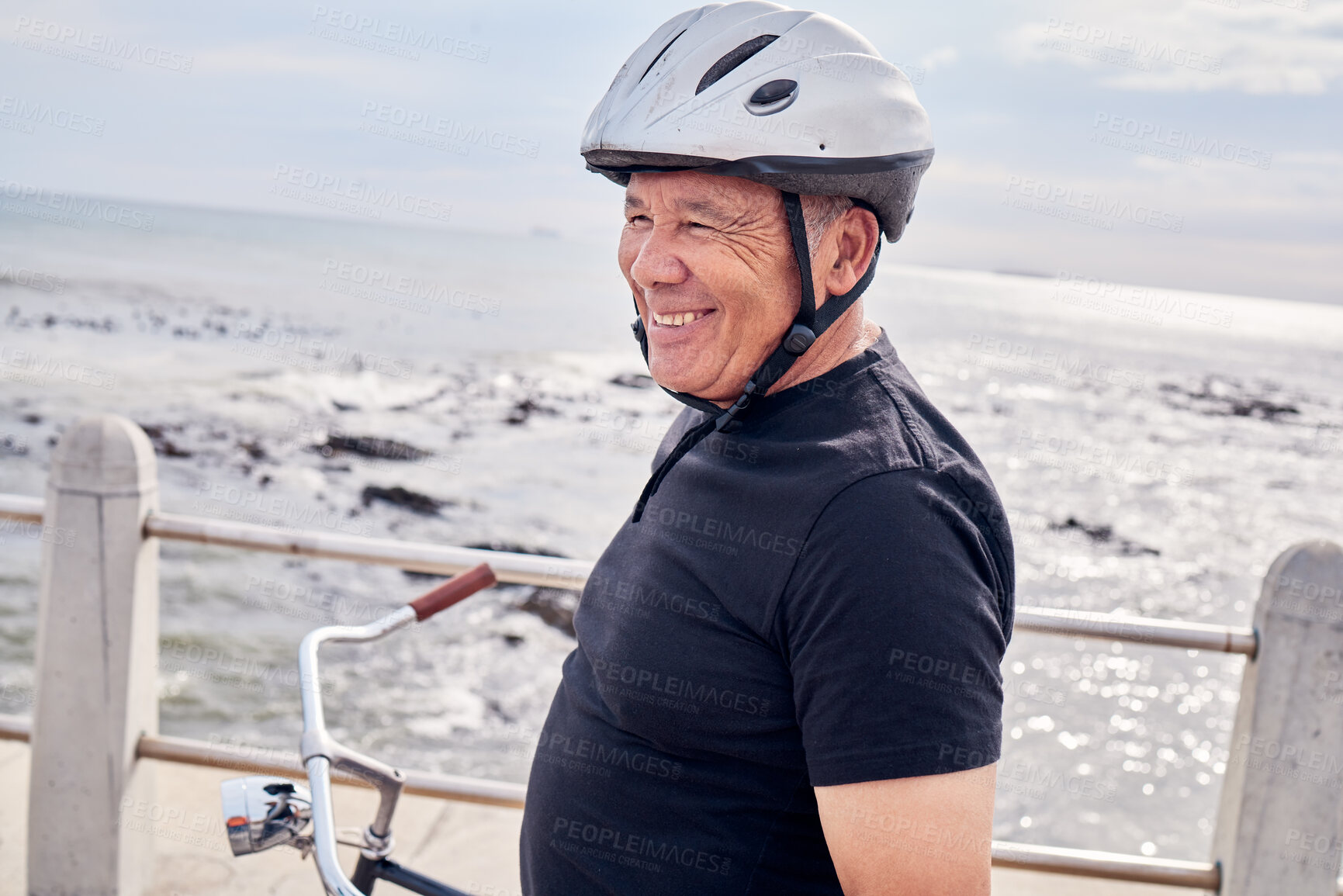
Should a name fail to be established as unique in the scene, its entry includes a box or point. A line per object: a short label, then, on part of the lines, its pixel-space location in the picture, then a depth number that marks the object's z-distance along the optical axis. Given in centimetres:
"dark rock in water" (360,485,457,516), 1438
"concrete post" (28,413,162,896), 292
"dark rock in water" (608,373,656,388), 3069
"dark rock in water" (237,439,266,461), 1666
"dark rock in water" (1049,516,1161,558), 1717
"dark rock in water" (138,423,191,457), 1645
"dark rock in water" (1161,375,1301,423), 4547
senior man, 118
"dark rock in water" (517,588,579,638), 1036
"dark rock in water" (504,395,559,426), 2355
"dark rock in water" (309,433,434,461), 1788
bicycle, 151
